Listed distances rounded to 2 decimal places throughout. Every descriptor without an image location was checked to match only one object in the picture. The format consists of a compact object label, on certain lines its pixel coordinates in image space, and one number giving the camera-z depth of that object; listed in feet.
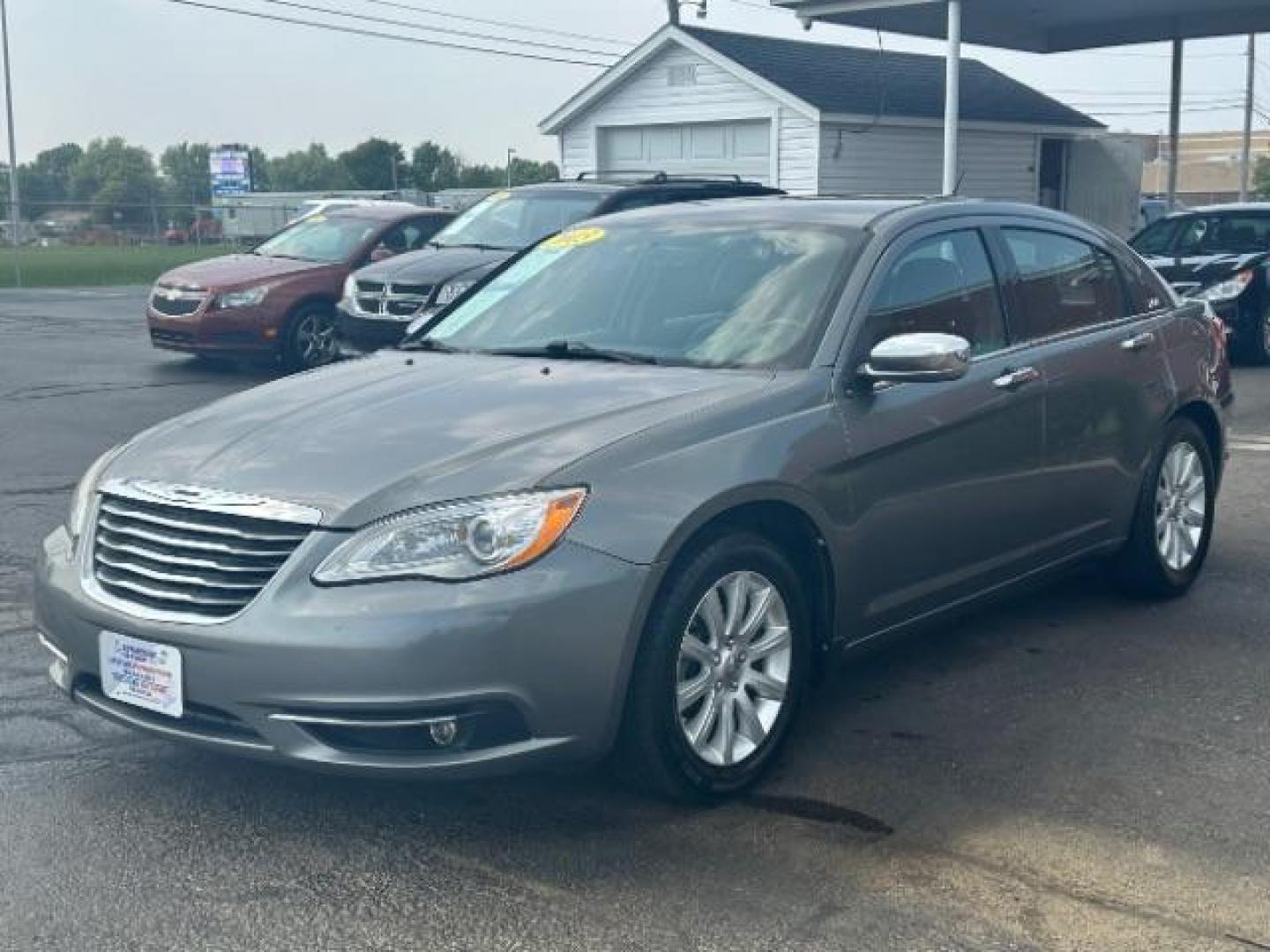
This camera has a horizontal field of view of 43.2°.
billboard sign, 239.09
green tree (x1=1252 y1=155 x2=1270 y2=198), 232.94
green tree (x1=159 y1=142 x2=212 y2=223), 310.57
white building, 81.30
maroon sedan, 46.98
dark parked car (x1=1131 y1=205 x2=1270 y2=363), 48.16
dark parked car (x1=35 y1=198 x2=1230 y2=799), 12.44
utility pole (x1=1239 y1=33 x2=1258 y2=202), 142.31
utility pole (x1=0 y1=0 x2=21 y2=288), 112.06
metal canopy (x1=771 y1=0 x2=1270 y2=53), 65.51
